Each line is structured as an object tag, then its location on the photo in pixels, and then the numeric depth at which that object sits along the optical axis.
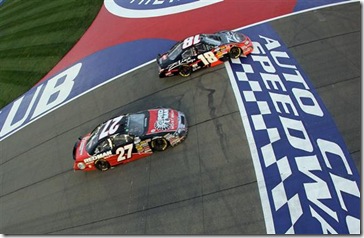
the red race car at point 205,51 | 15.94
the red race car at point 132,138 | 13.52
